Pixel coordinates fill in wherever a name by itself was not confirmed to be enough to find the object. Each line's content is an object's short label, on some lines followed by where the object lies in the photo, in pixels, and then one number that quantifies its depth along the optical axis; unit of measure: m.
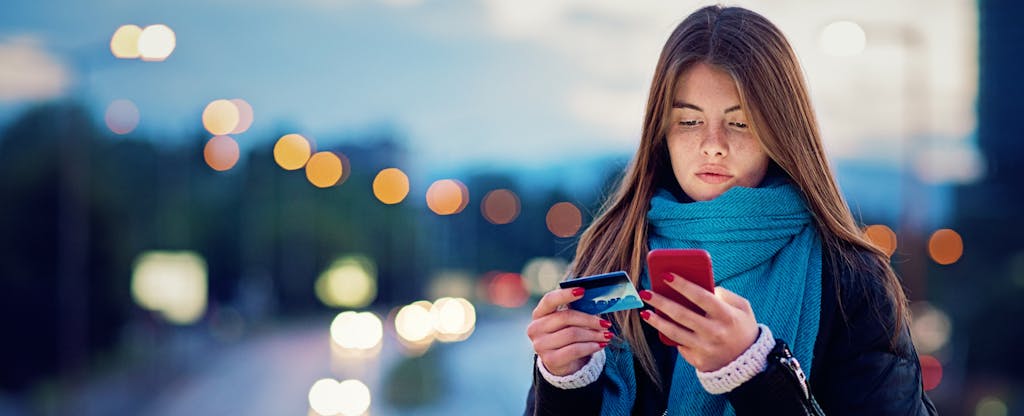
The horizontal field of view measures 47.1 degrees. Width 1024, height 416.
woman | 2.29
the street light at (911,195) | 15.41
